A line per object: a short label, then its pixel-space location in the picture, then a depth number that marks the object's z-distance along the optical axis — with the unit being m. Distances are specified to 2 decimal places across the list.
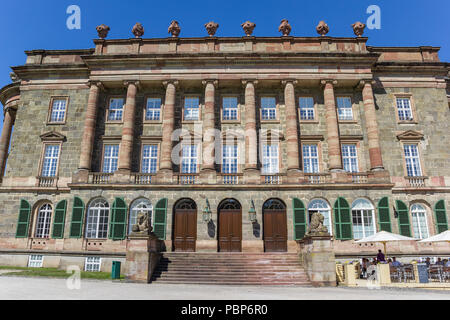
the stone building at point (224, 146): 24.08
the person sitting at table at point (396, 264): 18.53
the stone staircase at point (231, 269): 18.28
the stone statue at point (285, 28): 28.61
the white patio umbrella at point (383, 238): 19.16
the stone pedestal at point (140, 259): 17.89
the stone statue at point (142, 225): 19.08
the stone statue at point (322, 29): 28.59
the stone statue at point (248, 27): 28.53
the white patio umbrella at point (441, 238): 18.41
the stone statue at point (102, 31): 28.84
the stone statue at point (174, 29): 28.78
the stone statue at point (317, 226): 18.28
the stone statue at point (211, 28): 28.52
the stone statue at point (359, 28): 28.55
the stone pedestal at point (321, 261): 17.56
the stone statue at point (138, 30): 28.91
